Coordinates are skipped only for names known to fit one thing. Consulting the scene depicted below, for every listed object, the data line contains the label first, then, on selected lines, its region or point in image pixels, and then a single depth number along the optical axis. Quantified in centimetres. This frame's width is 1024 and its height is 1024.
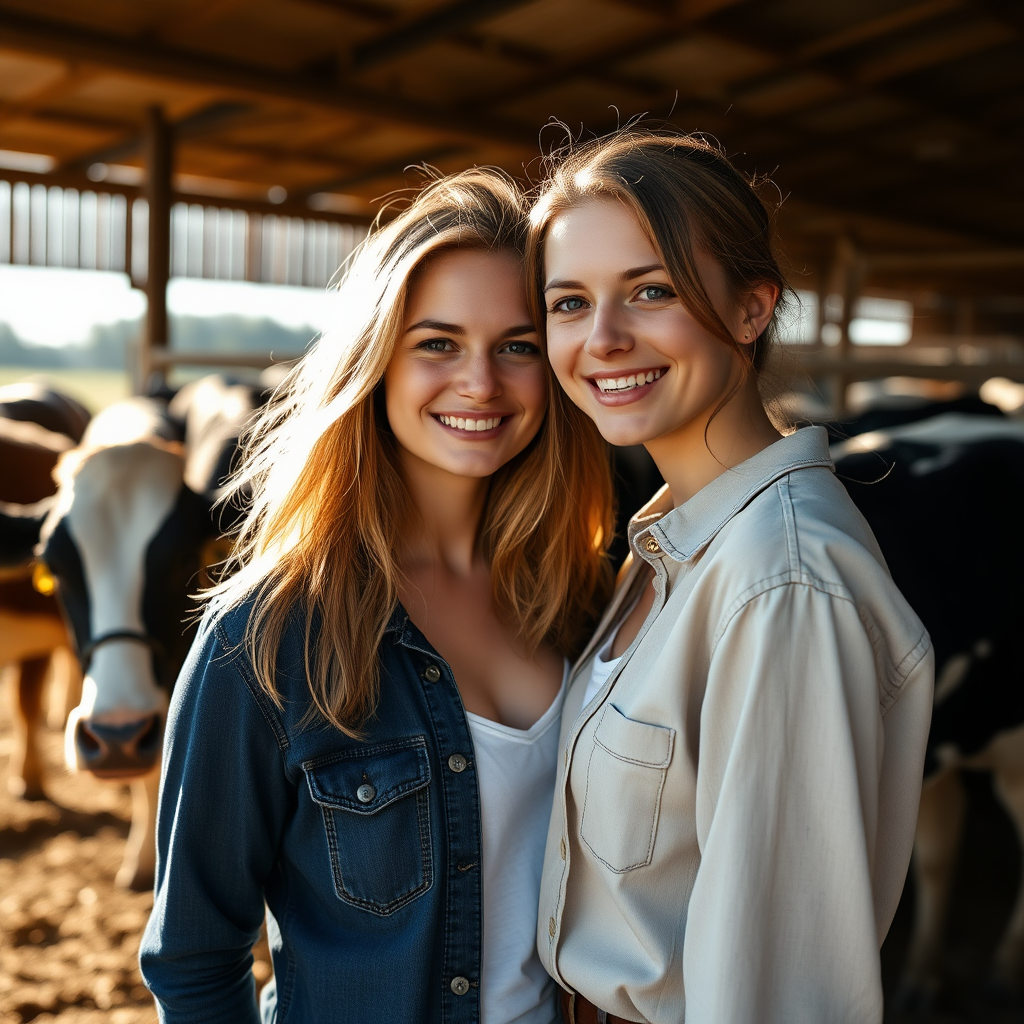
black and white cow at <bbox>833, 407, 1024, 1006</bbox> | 250
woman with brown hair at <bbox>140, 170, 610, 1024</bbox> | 123
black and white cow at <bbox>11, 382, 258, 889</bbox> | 224
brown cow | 377
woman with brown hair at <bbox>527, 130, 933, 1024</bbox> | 93
